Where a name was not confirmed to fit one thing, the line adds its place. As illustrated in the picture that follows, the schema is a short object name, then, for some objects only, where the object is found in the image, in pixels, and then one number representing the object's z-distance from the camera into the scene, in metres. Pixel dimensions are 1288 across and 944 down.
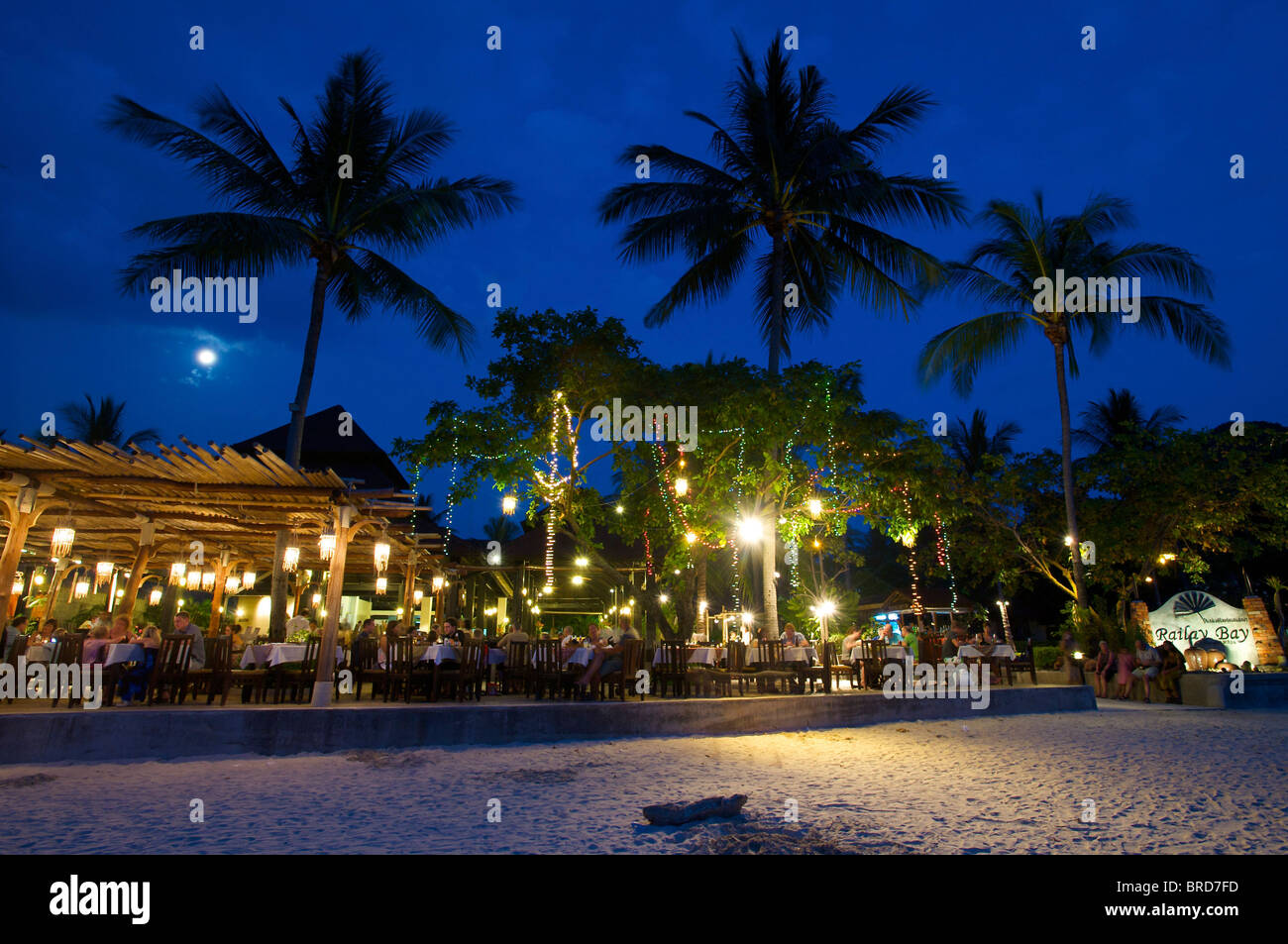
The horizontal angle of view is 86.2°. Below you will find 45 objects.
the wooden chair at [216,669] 8.48
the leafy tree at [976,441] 29.42
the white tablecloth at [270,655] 9.29
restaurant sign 13.95
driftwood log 4.28
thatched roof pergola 8.22
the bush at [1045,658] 17.73
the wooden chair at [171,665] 7.96
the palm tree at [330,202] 11.27
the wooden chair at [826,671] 10.83
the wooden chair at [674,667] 10.14
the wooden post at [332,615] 8.68
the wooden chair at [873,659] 11.82
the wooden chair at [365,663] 9.66
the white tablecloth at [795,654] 11.16
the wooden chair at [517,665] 9.76
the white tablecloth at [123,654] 7.83
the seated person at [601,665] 9.67
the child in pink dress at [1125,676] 13.34
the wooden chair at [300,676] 9.22
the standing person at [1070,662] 13.98
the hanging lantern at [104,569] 14.49
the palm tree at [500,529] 57.38
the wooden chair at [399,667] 9.26
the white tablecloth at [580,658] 9.82
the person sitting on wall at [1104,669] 13.80
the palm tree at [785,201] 13.80
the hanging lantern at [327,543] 9.39
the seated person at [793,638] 11.62
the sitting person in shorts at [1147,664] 12.84
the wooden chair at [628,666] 9.52
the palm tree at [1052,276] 16.14
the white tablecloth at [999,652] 13.13
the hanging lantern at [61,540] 9.60
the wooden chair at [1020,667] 13.38
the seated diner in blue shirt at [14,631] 9.47
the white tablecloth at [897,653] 11.84
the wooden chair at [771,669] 10.64
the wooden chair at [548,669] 9.51
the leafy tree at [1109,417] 26.97
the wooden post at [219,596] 15.02
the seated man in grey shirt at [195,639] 9.09
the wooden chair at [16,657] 8.34
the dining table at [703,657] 11.20
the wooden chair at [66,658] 7.73
